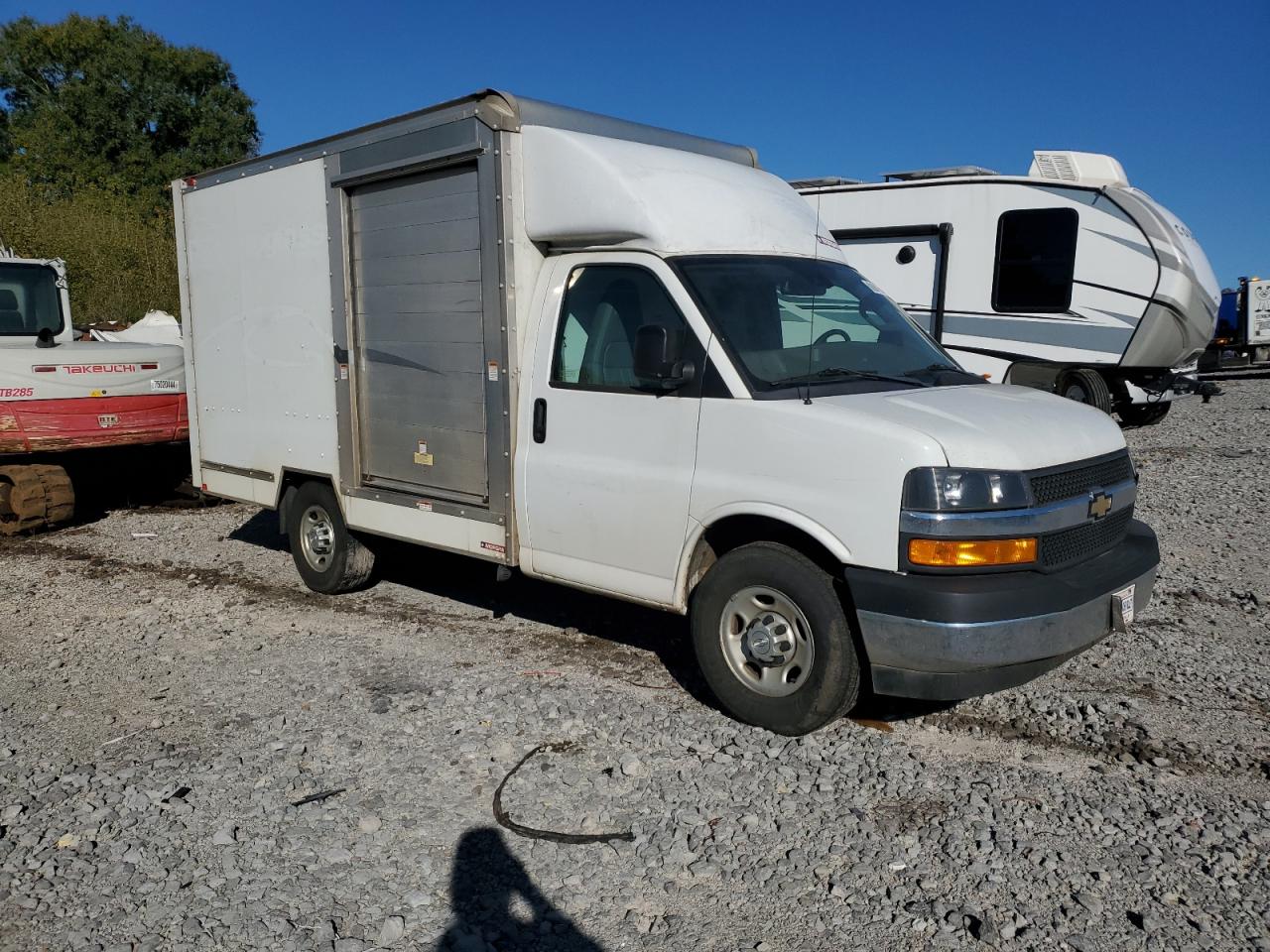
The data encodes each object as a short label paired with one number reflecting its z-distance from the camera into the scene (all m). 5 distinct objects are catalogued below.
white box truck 4.21
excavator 9.48
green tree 37.06
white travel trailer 12.29
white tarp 12.65
